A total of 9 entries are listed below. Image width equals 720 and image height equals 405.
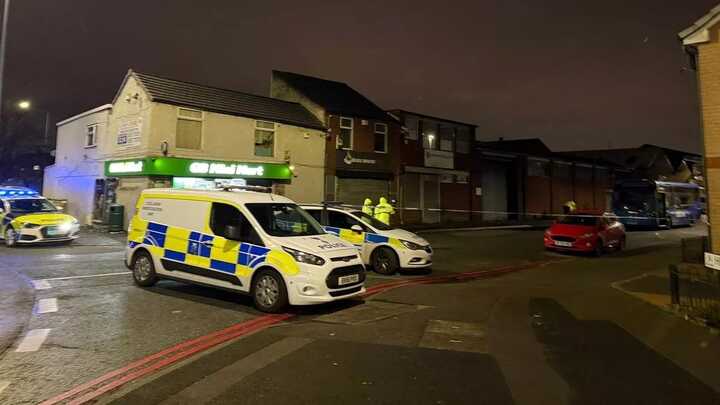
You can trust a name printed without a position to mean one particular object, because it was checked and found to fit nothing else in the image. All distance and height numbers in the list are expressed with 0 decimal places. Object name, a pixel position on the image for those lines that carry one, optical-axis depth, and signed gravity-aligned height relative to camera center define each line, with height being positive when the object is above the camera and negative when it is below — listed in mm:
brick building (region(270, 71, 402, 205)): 24219 +4454
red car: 15305 -442
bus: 26500 +1171
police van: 6762 -532
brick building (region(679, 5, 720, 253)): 8508 +2594
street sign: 6406 -563
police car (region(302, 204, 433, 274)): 10523 -505
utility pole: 11422 +4445
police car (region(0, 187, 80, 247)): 13969 -288
